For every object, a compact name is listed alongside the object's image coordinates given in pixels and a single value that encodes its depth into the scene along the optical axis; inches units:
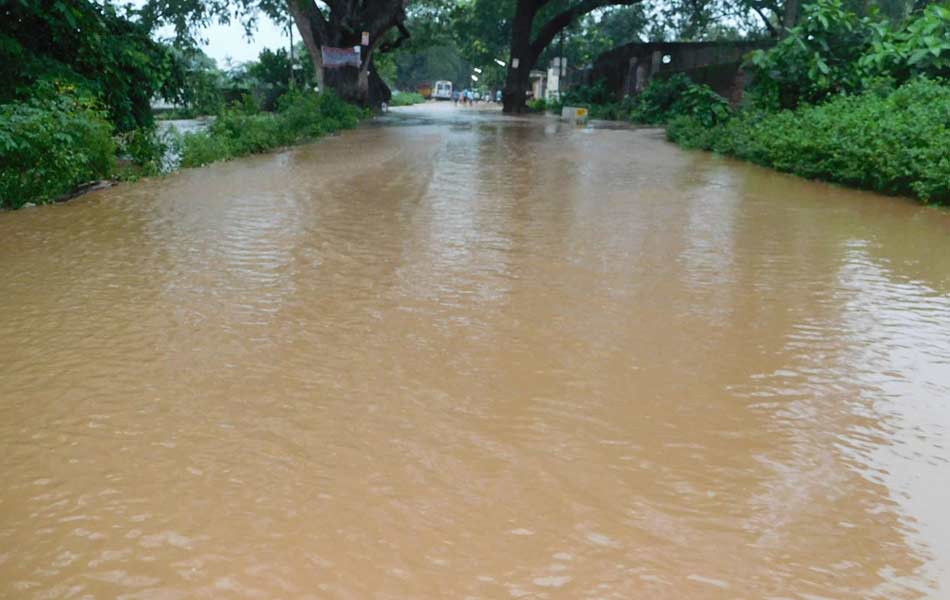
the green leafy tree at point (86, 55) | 414.0
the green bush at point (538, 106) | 1793.3
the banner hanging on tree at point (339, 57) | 1034.7
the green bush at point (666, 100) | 901.2
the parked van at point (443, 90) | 3400.6
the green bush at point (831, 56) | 588.4
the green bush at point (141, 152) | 446.9
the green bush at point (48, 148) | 329.7
